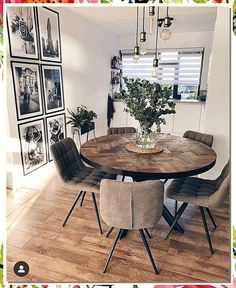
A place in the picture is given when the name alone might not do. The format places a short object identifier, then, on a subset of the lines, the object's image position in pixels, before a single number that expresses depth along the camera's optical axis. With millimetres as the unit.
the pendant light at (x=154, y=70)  2613
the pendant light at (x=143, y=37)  1957
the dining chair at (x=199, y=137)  1911
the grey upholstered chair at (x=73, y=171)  1818
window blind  2811
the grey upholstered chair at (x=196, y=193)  1587
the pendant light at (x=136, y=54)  2386
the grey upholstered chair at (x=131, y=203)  1263
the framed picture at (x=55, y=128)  1768
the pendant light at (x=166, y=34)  2019
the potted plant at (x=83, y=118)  2010
